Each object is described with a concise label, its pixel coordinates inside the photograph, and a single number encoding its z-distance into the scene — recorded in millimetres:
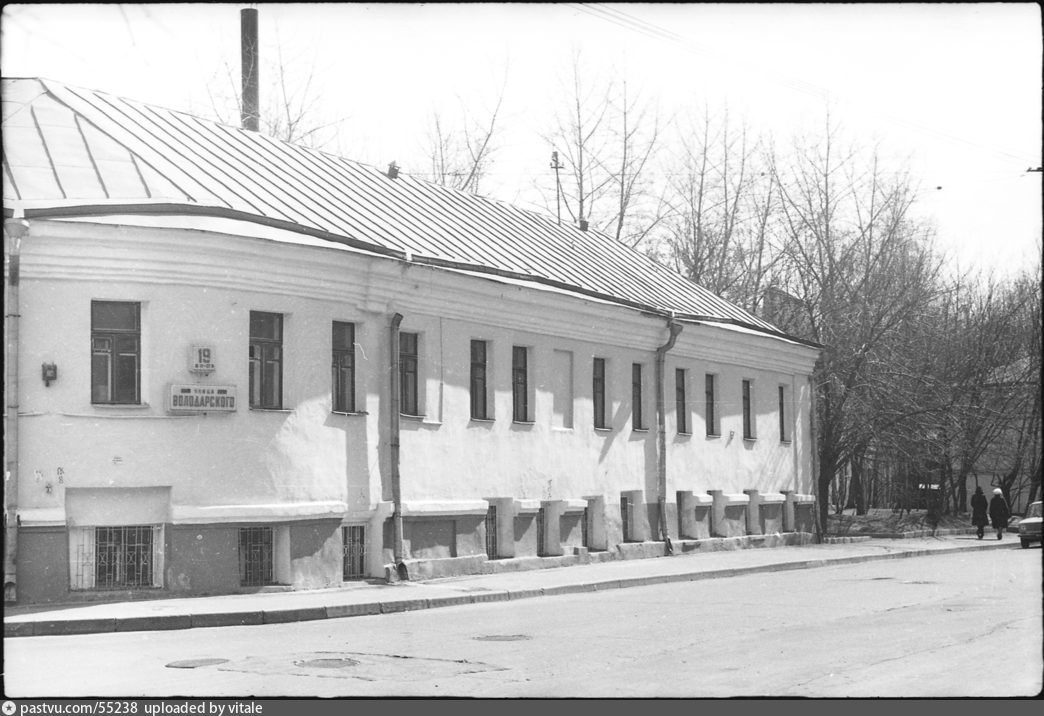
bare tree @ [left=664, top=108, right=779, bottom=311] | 45062
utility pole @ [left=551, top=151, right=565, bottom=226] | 44250
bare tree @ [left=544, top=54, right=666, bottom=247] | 44062
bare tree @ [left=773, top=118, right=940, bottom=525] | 40031
